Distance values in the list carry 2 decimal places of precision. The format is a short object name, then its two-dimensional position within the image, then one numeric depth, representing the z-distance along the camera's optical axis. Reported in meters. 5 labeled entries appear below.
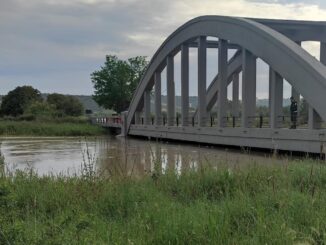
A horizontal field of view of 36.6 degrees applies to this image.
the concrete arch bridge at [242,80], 20.89
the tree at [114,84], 67.56
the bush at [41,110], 73.38
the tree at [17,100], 88.62
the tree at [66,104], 94.81
